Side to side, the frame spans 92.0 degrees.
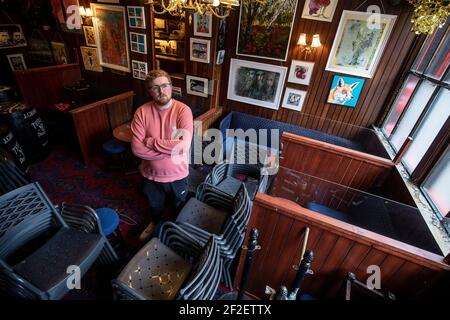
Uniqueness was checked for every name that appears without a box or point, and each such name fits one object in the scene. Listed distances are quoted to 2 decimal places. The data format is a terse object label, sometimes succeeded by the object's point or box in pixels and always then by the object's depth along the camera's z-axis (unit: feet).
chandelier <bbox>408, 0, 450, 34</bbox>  5.71
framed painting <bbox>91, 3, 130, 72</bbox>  14.17
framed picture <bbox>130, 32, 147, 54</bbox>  13.71
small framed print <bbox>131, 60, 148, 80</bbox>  14.63
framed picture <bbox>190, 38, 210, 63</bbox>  12.32
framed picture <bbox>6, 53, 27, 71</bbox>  18.12
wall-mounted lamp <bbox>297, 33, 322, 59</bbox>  10.94
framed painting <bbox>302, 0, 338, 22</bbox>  10.60
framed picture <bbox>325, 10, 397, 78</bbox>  10.28
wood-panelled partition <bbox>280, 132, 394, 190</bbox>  8.21
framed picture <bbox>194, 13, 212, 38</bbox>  11.74
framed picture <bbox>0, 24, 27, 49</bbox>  17.43
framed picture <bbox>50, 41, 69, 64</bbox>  17.60
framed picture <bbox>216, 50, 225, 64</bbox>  12.72
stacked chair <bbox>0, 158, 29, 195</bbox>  7.23
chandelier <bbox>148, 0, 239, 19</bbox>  5.97
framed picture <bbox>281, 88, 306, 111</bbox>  12.73
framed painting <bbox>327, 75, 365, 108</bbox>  11.53
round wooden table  10.95
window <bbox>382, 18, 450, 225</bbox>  6.55
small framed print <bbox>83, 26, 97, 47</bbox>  15.58
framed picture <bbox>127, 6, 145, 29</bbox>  13.02
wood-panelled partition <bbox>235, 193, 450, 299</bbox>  4.53
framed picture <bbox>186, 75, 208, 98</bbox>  13.53
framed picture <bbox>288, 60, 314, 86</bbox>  11.94
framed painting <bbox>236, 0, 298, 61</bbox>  11.41
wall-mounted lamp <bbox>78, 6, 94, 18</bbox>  14.98
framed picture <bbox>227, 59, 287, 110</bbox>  12.85
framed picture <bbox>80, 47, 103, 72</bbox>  16.44
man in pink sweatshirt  6.26
